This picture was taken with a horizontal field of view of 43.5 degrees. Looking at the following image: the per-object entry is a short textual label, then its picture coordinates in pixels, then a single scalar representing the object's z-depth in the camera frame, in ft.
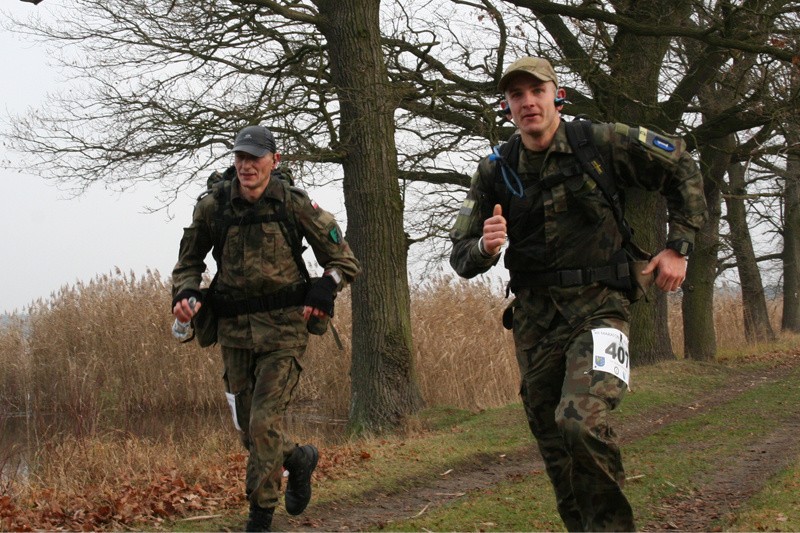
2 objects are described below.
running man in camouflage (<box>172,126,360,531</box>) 19.63
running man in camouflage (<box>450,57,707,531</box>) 15.42
